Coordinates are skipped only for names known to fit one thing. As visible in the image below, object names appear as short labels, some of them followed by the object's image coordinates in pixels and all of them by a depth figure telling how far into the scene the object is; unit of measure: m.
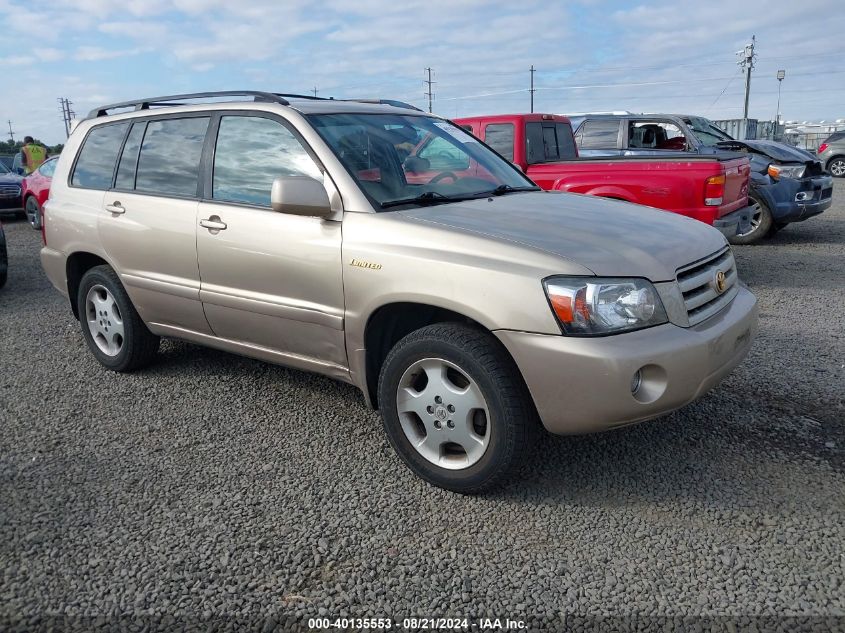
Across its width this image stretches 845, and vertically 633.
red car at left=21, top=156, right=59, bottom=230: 13.23
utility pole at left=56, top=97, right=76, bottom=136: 75.41
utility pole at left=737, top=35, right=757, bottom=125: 51.94
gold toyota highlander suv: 2.86
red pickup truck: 7.15
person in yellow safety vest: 16.41
